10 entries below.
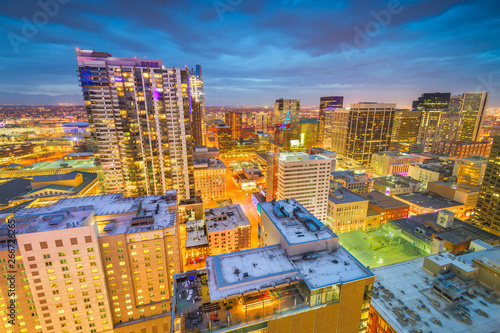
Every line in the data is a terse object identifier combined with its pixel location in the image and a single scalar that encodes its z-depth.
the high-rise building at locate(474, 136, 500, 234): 93.56
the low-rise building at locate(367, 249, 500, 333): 43.72
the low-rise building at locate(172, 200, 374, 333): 27.78
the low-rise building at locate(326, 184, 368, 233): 103.19
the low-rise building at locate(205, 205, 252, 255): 90.62
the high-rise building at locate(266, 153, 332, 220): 93.06
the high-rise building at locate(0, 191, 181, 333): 46.09
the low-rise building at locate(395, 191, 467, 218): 111.06
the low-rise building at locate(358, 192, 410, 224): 109.06
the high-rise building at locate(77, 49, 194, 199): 91.25
